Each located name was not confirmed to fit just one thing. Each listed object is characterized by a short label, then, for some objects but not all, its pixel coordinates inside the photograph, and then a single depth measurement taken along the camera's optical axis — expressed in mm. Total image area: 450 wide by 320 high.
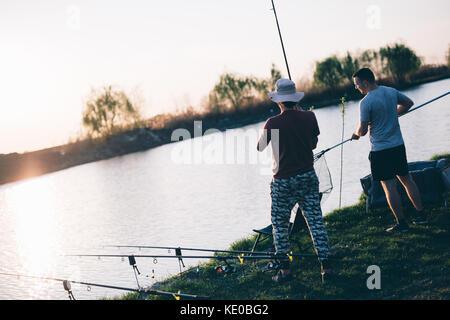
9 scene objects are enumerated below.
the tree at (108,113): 52500
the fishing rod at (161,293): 3344
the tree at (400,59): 57625
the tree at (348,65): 58453
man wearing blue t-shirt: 4598
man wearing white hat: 3947
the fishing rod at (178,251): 5309
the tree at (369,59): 58531
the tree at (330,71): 59156
